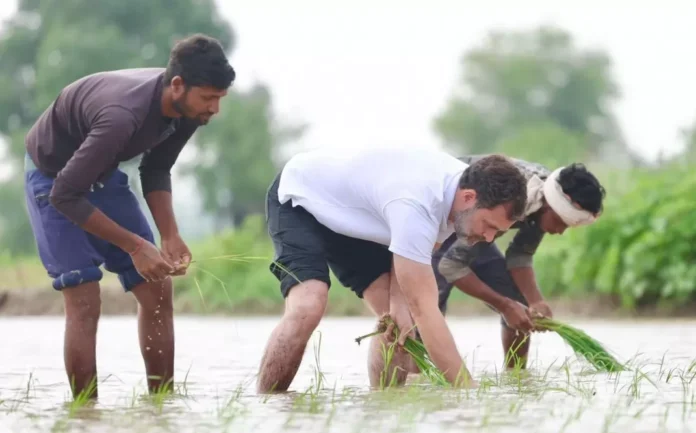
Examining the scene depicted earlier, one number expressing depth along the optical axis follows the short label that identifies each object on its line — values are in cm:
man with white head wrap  1354
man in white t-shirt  1079
